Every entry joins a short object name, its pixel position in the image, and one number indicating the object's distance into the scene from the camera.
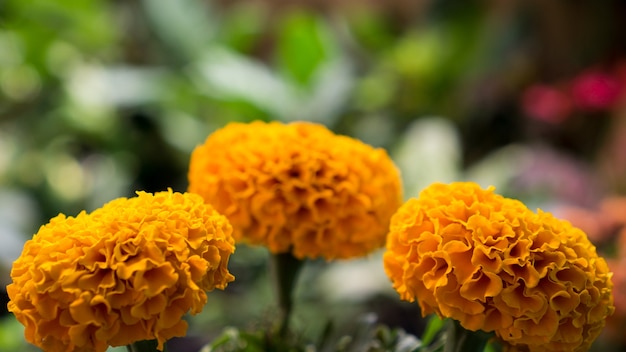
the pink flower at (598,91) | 1.77
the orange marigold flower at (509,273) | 0.33
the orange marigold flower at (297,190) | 0.44
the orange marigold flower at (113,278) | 0.30
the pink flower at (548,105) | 1.84
